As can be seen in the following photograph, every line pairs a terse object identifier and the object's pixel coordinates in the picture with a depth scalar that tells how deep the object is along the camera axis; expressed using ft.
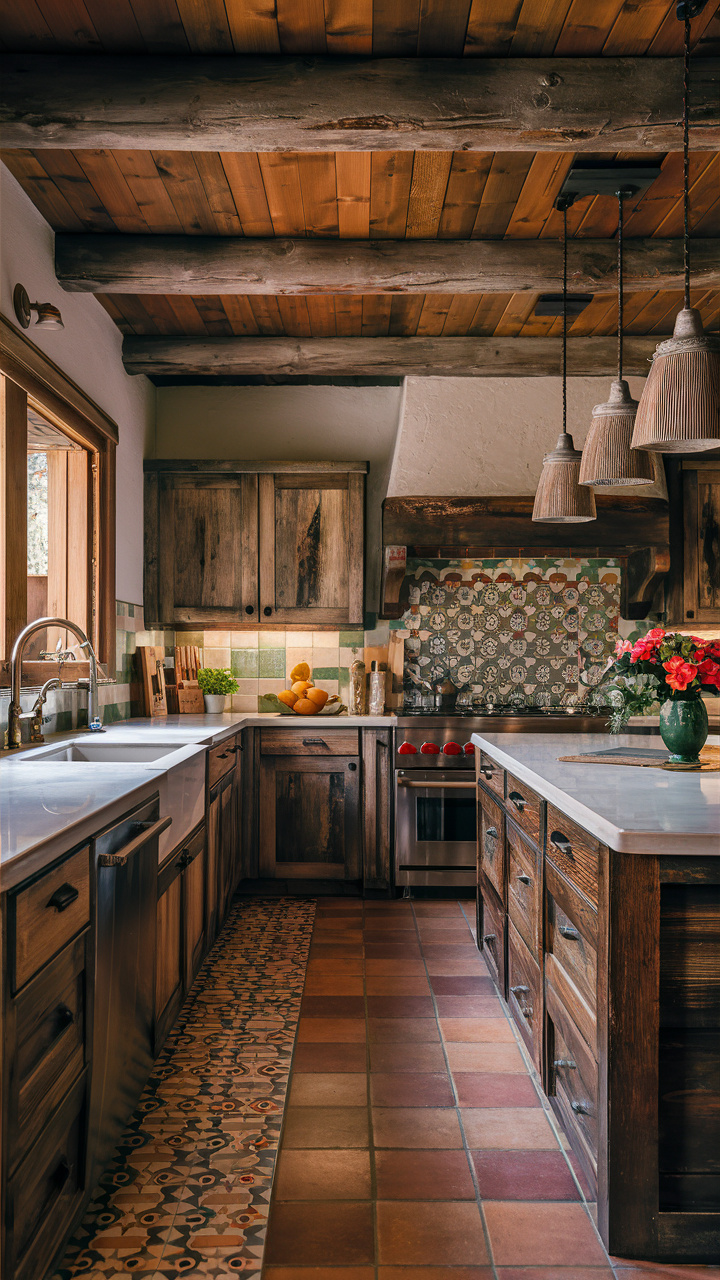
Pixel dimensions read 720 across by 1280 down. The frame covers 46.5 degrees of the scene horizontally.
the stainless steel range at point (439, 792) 13.58
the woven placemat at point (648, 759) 7.23
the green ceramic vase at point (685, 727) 7.25
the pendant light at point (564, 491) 8.48
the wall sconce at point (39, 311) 8.80
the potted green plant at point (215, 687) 14.39
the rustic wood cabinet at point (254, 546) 14.88
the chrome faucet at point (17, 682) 8.40
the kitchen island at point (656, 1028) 5.04
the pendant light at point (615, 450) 7.43
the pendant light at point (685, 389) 5.72
